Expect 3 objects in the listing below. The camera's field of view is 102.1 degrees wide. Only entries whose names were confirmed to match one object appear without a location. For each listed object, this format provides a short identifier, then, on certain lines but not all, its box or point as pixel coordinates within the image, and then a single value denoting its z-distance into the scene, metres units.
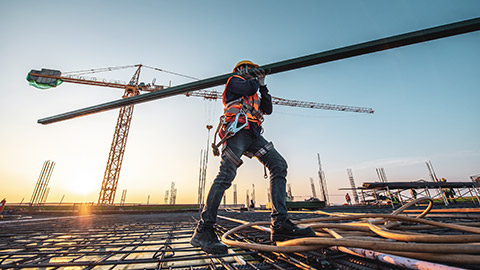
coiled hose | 0.84
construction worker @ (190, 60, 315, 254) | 1.64
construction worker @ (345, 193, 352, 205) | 22.17
